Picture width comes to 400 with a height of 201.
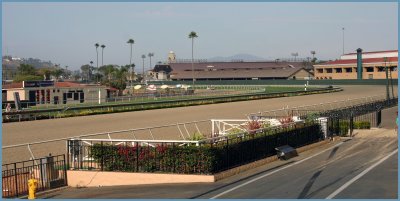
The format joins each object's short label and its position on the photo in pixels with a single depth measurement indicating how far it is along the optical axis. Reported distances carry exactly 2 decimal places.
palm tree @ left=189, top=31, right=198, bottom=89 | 138.50
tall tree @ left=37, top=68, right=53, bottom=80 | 139.01
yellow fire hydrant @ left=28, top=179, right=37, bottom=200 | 13.65
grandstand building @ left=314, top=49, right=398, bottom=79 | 122.50
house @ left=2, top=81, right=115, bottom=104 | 60.53
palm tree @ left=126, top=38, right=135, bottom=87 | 160.00
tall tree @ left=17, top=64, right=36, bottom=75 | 147.77
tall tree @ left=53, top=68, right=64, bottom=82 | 182.75
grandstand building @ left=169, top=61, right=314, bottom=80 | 163.75
